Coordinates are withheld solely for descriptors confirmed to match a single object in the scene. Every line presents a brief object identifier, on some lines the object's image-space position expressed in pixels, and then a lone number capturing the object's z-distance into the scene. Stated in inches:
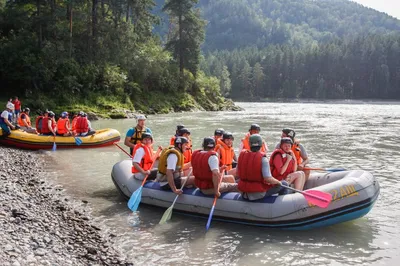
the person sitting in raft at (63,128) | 530.9
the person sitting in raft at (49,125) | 516.7
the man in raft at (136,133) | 363.6
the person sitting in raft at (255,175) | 233.3
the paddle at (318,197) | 228.7
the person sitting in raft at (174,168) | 260.5
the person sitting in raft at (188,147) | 294.8
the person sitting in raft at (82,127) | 542.3
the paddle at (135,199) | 266.8
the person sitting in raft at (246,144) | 324.8
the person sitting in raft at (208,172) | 247.6
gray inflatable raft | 232.4
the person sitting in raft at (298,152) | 288.2
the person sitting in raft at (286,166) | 252.5
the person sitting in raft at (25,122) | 558.3
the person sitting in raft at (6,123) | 494.8
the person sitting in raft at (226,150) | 298.2
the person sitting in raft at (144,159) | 287.7
